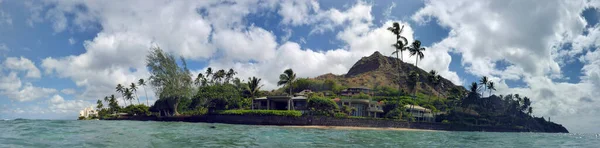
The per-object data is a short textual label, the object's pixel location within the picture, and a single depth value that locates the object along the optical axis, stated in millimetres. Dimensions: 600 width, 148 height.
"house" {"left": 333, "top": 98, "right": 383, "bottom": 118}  72938
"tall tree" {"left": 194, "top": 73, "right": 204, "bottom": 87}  100312
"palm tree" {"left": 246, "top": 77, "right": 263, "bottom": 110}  81062
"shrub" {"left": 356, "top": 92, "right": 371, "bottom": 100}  96725
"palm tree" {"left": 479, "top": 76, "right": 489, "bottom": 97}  100312
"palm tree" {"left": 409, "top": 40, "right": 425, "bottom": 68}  76062
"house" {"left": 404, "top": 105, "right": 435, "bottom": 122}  81562
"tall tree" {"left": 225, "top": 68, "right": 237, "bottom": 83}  100438
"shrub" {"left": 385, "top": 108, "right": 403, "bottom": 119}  72312
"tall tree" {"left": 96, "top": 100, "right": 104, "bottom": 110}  101250
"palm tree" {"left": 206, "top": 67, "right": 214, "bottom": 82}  102250
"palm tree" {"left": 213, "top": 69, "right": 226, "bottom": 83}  99025
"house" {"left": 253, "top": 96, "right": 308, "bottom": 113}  70500
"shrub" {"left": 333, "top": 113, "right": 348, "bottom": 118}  60600
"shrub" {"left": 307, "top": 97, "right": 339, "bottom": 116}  60906
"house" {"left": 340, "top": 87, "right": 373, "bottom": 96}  110550
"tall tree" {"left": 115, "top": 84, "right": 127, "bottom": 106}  116312
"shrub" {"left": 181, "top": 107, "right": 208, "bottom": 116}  77262
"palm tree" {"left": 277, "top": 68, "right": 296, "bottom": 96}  86750
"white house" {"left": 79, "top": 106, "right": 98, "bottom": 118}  95131
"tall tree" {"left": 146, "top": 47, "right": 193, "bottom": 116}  79625
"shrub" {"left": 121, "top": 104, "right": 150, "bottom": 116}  84075
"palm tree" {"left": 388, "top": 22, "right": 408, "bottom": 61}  73125
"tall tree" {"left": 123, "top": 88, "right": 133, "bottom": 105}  113438
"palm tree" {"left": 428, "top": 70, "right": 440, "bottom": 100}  82125
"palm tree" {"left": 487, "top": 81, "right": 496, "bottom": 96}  104250
